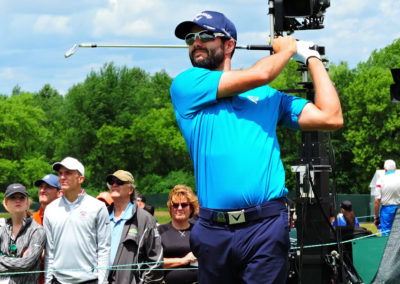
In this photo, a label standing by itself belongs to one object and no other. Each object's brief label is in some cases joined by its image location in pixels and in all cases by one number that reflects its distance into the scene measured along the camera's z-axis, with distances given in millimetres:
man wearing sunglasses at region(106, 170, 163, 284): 11287
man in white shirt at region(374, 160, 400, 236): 22613
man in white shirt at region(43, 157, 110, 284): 10545
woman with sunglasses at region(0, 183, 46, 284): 10737
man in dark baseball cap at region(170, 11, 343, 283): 5700
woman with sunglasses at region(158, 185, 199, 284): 12015
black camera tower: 11969
